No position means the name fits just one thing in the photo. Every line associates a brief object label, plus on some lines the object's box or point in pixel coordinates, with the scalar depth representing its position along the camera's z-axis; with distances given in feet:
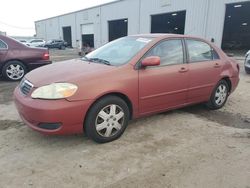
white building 61.26
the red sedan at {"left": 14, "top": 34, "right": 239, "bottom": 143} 10.15
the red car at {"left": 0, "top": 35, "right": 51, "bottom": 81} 23.77
